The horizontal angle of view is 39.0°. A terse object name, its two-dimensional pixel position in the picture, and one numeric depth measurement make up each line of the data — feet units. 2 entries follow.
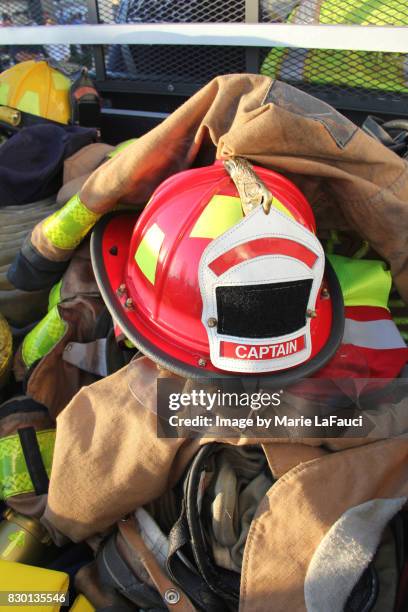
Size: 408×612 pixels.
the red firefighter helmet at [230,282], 3.67
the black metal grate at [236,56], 6.59
